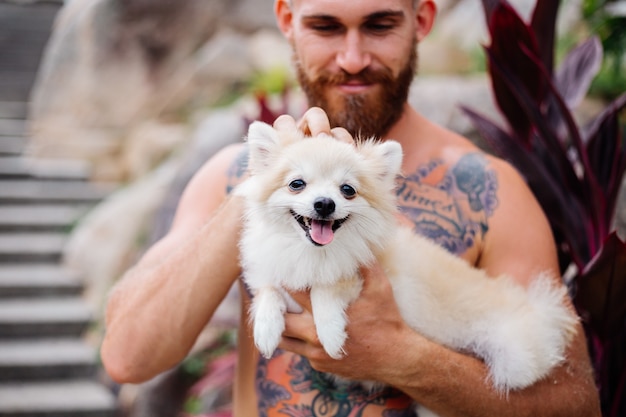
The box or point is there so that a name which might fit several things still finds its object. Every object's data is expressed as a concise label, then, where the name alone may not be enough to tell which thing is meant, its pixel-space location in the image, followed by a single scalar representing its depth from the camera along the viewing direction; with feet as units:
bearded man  4.19
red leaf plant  4.96
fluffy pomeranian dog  3.97
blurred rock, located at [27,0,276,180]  15.62
